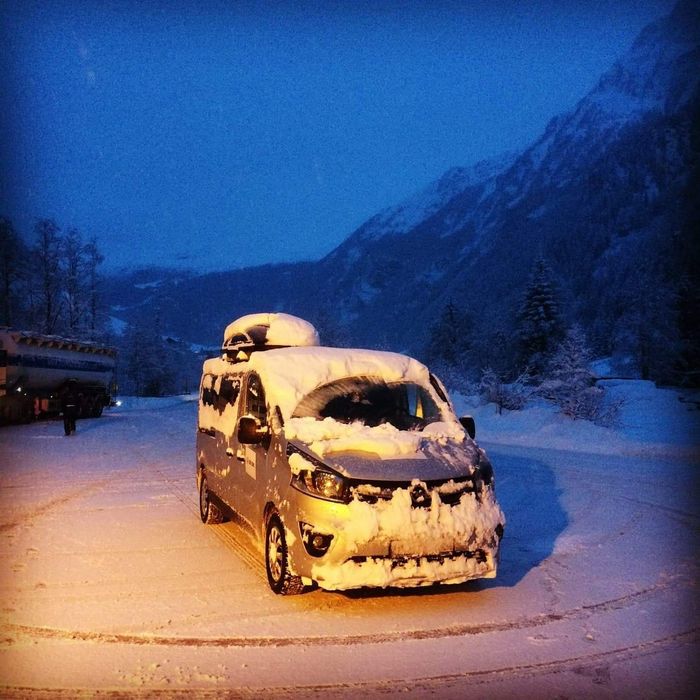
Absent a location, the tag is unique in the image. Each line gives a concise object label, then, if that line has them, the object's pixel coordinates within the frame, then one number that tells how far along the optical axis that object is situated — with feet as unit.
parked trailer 85.97
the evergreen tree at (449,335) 224.94
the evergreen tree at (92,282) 187.52
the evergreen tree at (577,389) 78.74
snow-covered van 17.03
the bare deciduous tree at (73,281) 179.93
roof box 30.19
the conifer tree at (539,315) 159.53
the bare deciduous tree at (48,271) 166.81
